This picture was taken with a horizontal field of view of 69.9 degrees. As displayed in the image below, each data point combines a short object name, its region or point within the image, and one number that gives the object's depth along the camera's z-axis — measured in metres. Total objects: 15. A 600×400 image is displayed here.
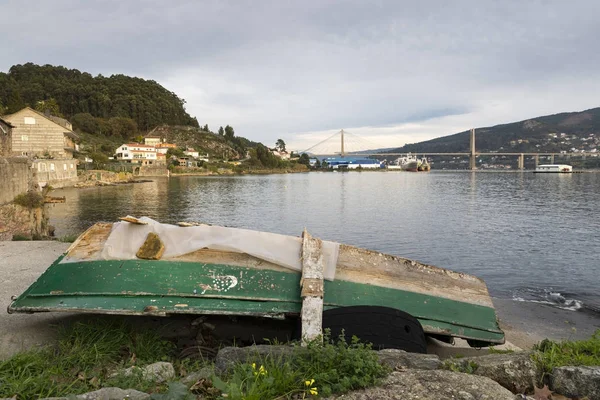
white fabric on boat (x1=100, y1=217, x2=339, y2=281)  5.50
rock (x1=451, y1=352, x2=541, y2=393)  3.46
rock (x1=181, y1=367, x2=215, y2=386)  3.55
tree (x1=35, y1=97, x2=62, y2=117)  90.44
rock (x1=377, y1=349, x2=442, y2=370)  3.55
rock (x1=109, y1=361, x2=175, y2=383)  3.83
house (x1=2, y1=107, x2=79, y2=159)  52.88
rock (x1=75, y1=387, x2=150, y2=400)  3.05
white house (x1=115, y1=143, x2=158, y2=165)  95.31
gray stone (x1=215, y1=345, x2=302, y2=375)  3.75
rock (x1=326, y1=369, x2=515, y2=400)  2.97
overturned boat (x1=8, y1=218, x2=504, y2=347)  5.07
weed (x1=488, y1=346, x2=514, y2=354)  5.45
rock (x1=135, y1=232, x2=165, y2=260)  5.44
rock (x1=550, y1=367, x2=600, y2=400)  3.27
